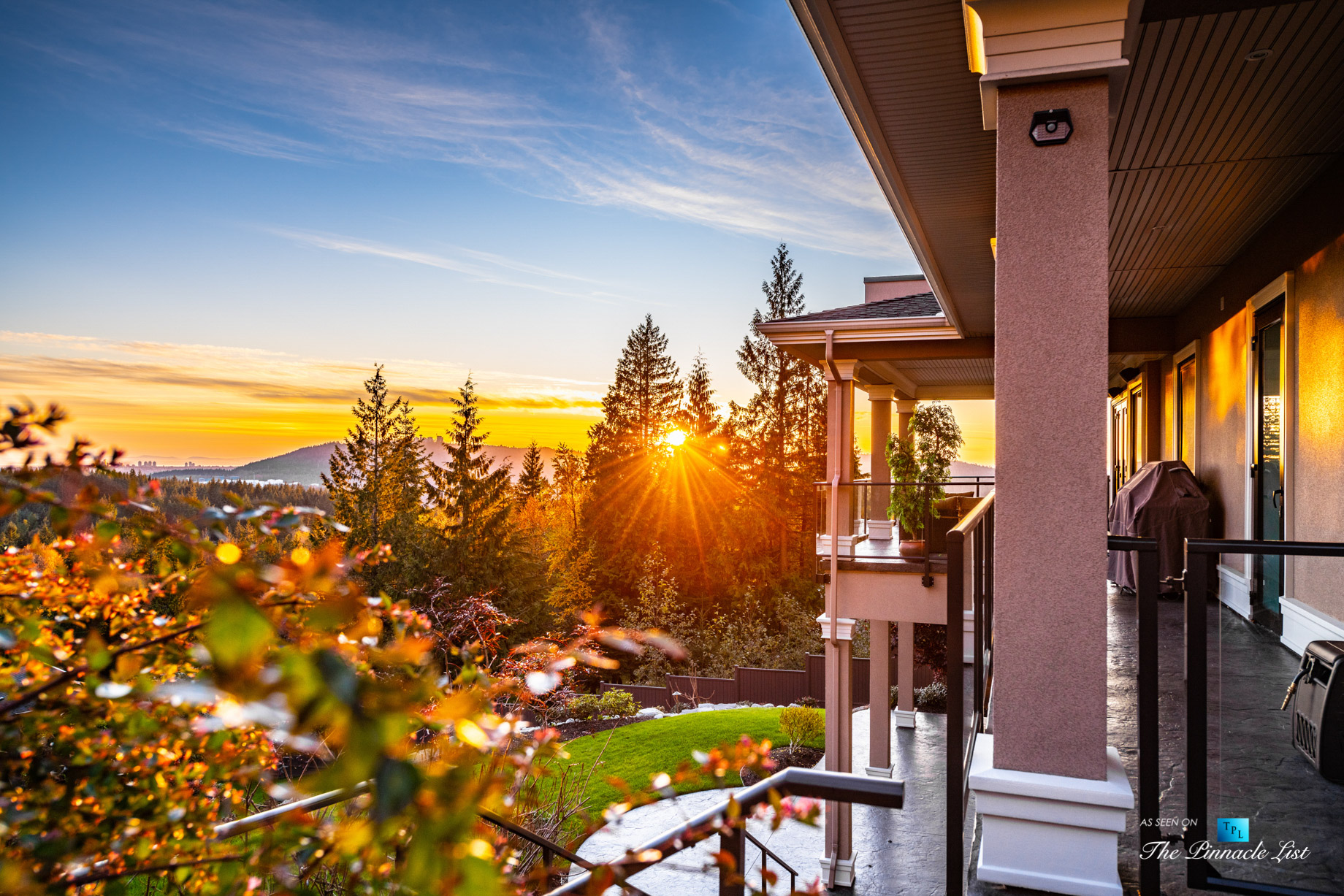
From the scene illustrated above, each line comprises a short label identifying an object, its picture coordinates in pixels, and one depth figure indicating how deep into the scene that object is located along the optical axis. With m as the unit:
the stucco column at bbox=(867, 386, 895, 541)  12.62
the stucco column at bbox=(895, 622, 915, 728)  9.79
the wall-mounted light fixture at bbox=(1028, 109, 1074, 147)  2.59
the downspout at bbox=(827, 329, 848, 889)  6.40
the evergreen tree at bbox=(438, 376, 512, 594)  23.23
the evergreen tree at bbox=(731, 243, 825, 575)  31.20
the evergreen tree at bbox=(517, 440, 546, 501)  35.31
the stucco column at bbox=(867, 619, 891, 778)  8.31
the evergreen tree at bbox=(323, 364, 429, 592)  26.05
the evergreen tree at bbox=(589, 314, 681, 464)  33.75
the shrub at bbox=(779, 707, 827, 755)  11.42
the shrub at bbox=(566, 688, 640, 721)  15.20
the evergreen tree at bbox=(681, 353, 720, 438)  34.12
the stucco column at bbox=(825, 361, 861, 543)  8.02
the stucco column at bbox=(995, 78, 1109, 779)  2.50
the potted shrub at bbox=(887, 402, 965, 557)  8.06
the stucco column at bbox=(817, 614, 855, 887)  7.14
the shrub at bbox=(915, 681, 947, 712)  11.18
